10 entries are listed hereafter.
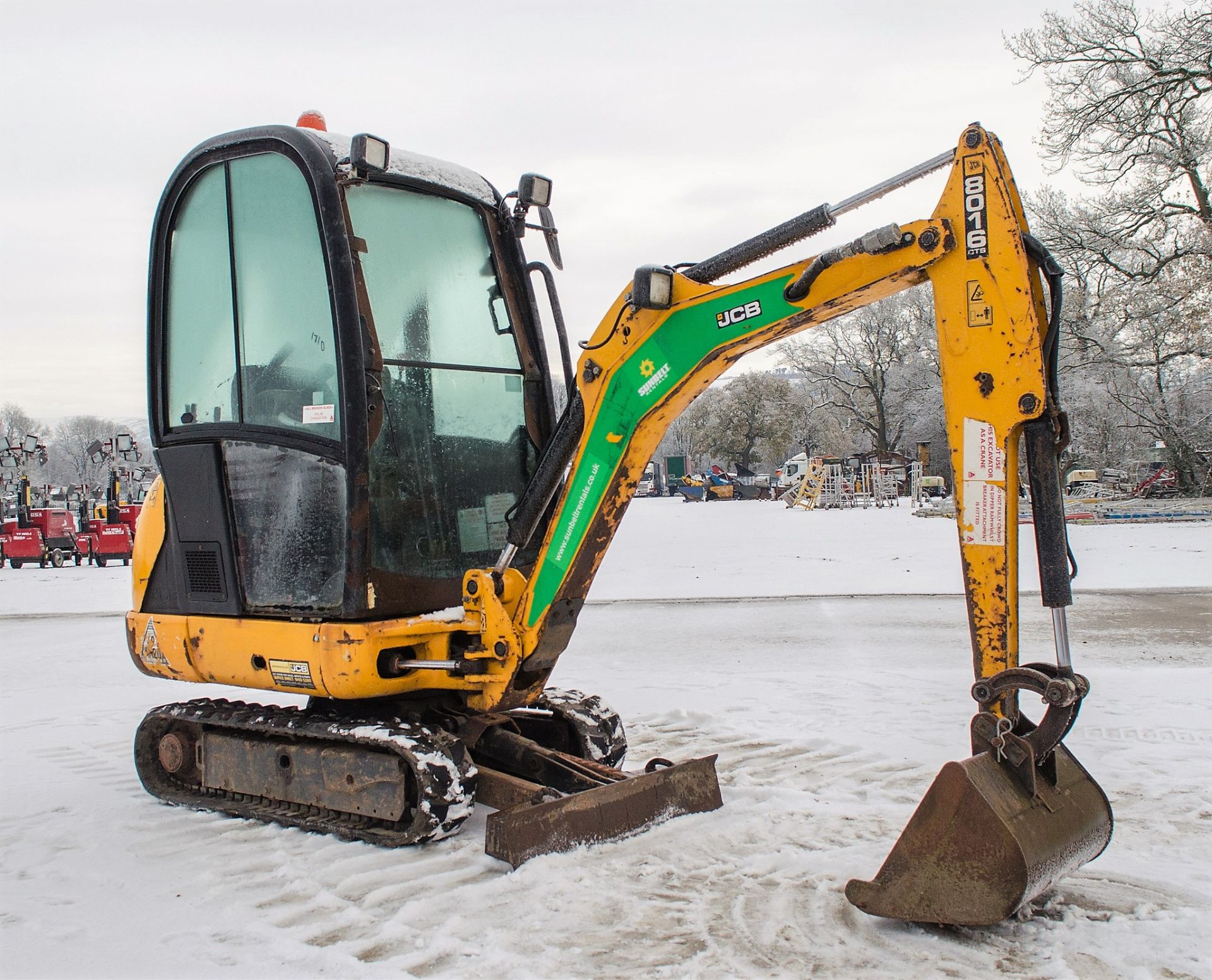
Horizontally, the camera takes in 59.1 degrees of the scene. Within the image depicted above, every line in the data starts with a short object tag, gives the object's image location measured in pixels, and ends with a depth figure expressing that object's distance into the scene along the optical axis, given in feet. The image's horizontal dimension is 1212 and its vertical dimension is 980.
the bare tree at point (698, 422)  210.38
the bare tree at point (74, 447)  338.75
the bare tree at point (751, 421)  201.16
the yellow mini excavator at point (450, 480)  11.07
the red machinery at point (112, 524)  72.69
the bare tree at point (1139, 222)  84.74
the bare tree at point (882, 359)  195.00
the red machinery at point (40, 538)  73.20
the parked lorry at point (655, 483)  220.02
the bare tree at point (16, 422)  349.41
